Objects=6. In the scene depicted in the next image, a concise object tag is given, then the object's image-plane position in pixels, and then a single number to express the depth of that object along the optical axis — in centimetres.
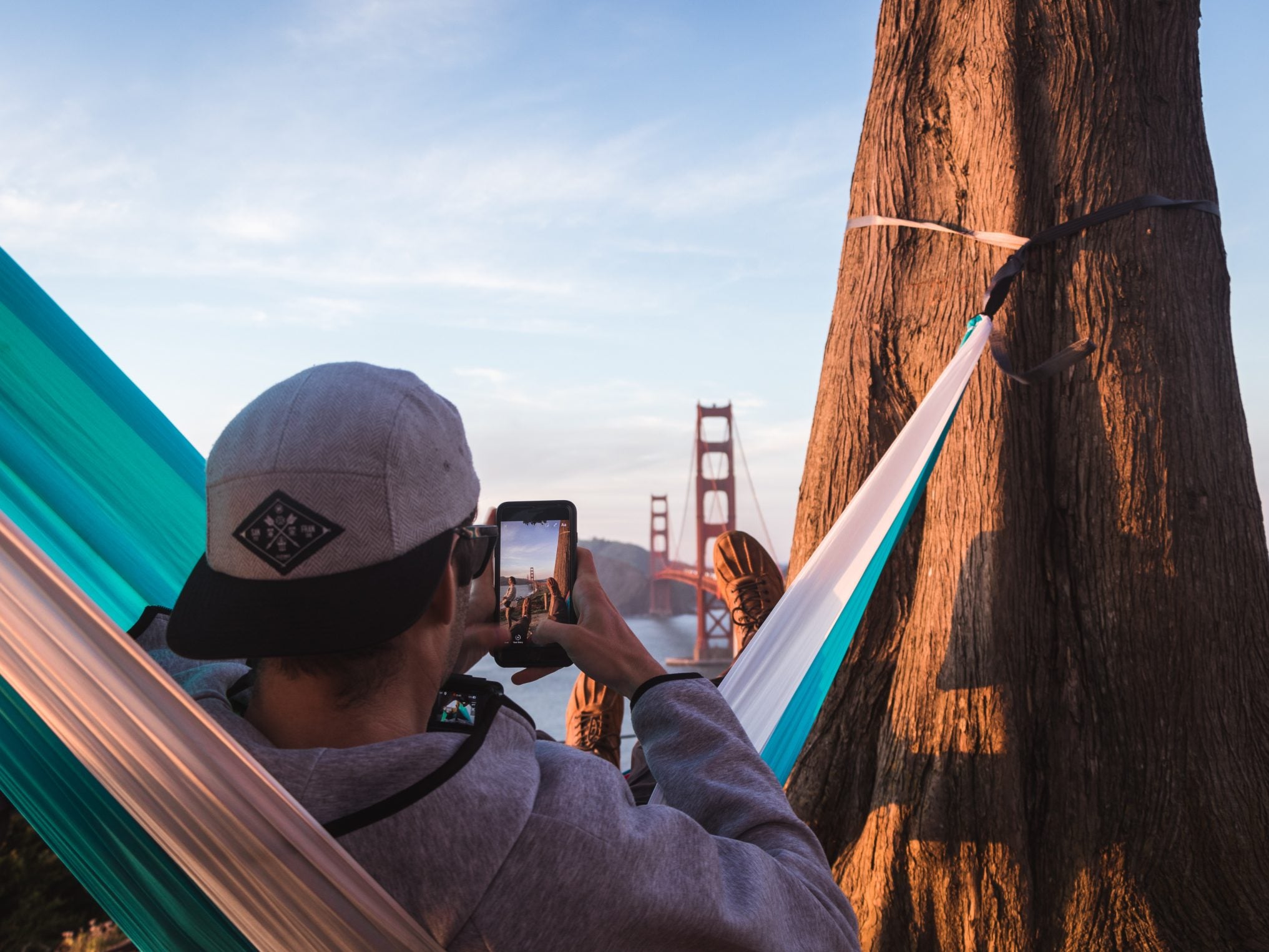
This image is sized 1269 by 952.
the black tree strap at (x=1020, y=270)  188
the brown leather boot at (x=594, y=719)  272
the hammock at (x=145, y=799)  62
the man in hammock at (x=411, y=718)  62
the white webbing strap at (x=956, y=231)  194
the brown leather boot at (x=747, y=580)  226
